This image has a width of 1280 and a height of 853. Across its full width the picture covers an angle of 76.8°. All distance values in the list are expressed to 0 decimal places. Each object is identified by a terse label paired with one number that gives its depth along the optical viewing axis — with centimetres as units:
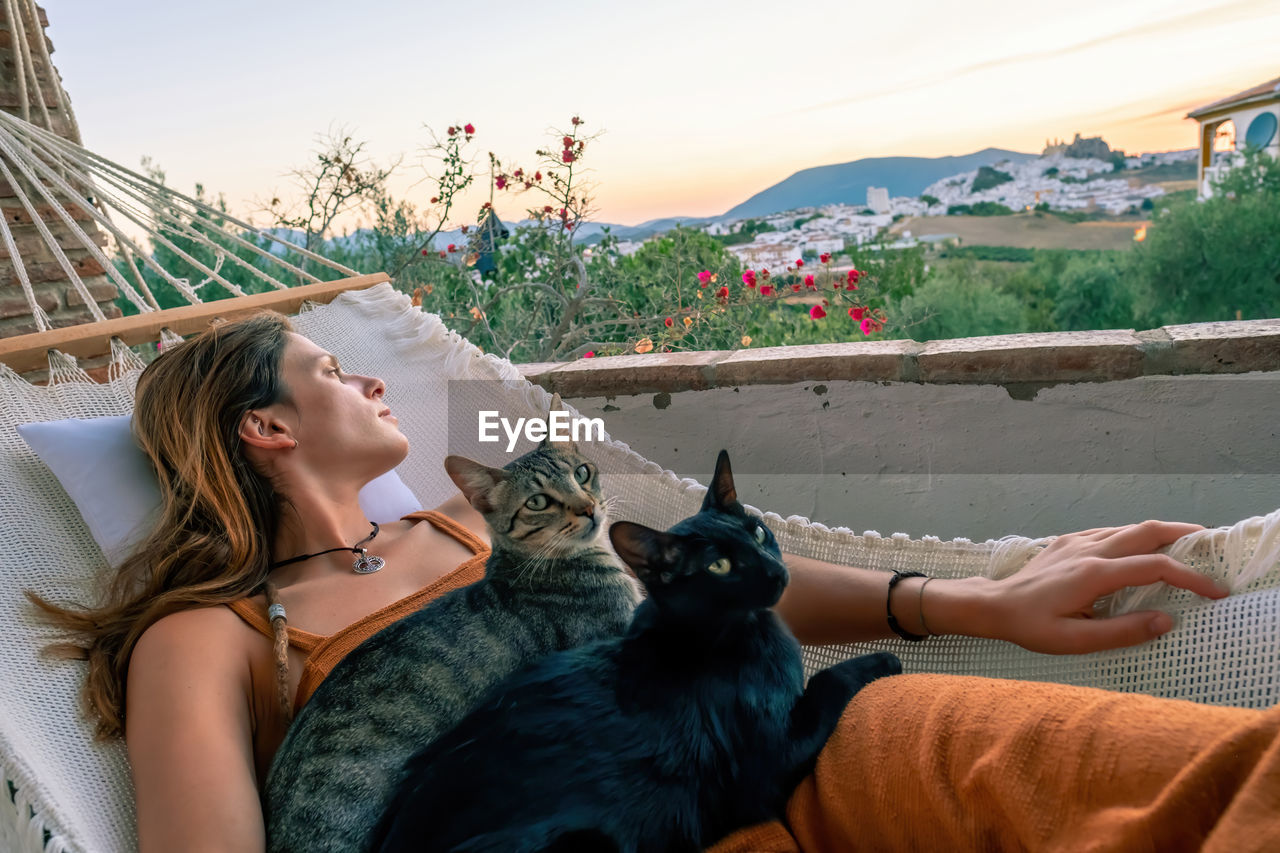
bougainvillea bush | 353
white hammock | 87
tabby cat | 89
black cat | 77
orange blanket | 61
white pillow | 124
